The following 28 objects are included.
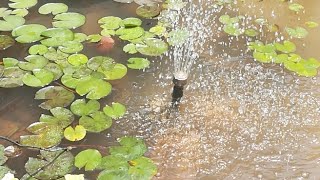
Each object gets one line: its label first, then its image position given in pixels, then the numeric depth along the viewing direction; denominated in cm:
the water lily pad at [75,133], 211
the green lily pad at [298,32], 288
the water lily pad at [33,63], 246
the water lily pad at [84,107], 223
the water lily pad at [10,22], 269
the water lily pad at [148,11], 294
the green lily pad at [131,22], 280
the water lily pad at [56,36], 261
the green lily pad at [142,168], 194
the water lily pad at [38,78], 236
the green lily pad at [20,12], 282
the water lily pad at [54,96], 228
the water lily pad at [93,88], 232
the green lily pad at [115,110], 225
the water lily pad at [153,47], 262
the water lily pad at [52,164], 195
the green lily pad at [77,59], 250
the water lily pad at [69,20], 275
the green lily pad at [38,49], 255
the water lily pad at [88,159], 199
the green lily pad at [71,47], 257
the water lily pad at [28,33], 264
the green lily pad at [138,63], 253
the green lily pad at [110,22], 279
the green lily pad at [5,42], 262
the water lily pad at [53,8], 285
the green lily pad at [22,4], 288
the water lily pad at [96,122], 217
